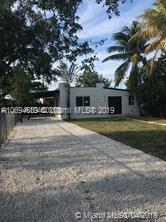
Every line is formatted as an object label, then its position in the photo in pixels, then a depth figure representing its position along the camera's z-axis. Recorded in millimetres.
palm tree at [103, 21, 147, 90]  18394
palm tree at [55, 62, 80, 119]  17731
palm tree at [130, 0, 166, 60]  12162
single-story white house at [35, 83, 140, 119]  18944
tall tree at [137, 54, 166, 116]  16688
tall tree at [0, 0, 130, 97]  4950
